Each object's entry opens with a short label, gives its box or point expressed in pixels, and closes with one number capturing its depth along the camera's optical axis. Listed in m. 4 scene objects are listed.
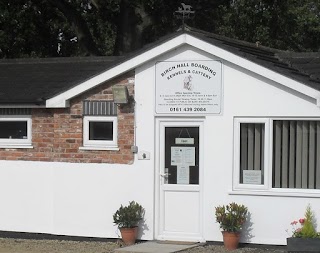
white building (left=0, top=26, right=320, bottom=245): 11.91
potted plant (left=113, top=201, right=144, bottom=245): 12.31
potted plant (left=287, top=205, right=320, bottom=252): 10.88
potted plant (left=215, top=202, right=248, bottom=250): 11.68
